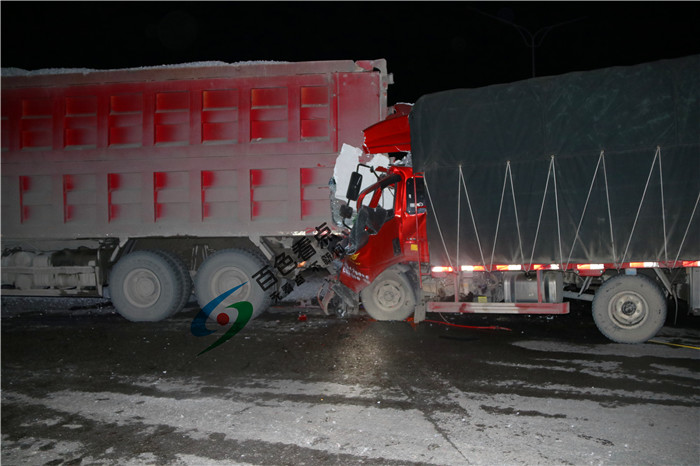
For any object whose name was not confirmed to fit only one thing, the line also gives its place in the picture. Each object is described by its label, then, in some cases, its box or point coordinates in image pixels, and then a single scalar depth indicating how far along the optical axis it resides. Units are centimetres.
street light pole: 1905
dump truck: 830
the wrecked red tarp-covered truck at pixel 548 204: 614
